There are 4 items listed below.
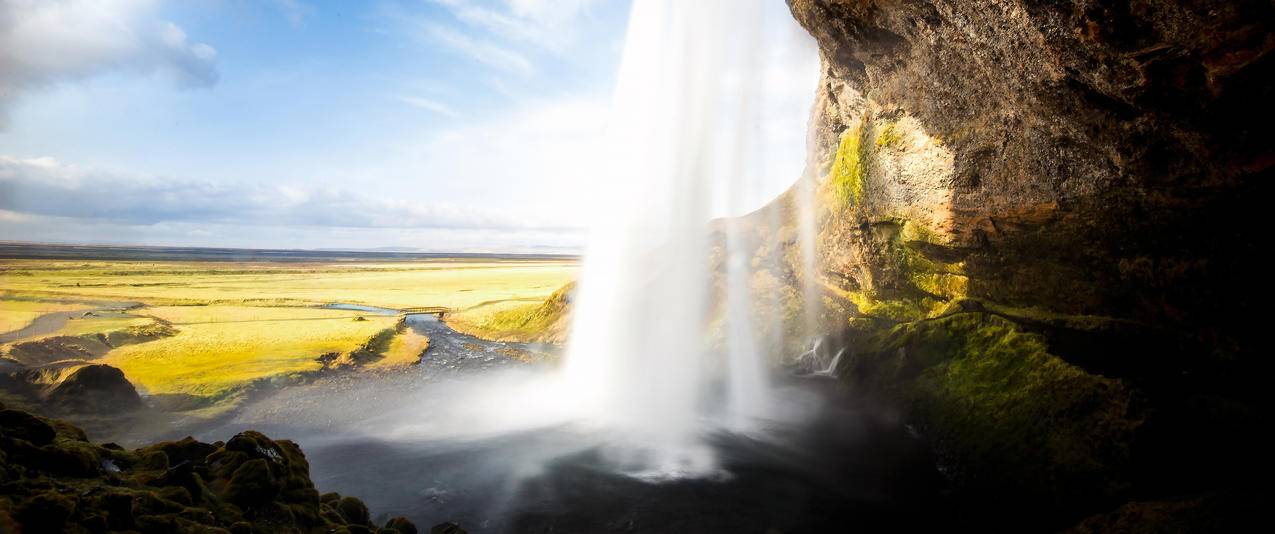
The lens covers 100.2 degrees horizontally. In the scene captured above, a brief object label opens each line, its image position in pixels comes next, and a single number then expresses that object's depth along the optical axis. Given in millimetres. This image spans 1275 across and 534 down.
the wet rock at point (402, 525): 10938
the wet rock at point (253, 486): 8898
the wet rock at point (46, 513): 6020
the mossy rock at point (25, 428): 7991
